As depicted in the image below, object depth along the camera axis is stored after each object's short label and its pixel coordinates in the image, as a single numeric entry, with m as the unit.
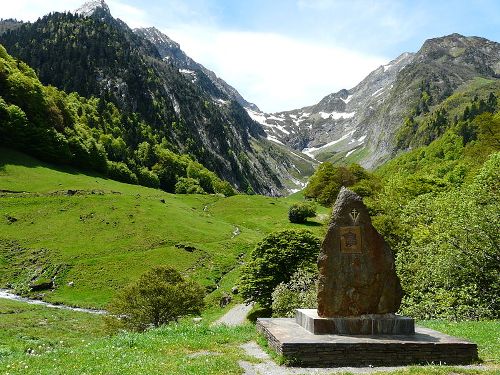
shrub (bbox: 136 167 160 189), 163.71
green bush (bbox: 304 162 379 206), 145.38
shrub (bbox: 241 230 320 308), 48.81
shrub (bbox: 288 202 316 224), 115.94
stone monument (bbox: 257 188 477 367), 18.48
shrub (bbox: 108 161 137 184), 144.62
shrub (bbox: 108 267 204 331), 40.09
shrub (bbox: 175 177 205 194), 170.25
